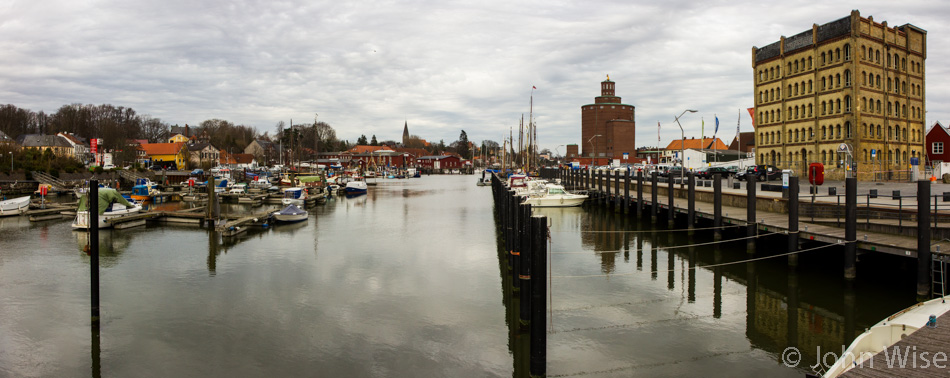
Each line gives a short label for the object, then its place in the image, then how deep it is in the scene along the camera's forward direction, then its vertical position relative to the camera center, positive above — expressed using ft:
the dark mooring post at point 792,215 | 57.11 -4.38
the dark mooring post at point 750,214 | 66.33 -4.99
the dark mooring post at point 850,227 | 50.85 -5.06
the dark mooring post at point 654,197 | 106.42 -4.71
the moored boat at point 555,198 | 147.23 -6.40
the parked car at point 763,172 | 150.82 +0.18
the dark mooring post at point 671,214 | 98.02 -7.15
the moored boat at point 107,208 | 102.01 -6.10
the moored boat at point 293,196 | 158.78 -5.92
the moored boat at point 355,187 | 219.61 -4.69
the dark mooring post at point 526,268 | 39.10 -6.62
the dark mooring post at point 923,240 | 45.11 -5.56
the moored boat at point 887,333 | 28.25 -8.44
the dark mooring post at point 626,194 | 123.95 -4.53
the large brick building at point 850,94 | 155.74 +23.24
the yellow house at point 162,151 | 395.34 +17.99
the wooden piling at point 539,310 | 33.94 -8.28
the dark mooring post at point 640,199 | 114.42 -5.22
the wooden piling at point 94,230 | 41.96 -4.00
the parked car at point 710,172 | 170.71 +0.30
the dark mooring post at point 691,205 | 86.33 -4.96
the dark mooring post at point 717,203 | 73.67 -4.04
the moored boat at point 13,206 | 124.79 -6.63
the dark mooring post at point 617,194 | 130.87 -4.92
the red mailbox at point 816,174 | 68.03 -0.20
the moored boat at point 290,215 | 115.12 -8.18
